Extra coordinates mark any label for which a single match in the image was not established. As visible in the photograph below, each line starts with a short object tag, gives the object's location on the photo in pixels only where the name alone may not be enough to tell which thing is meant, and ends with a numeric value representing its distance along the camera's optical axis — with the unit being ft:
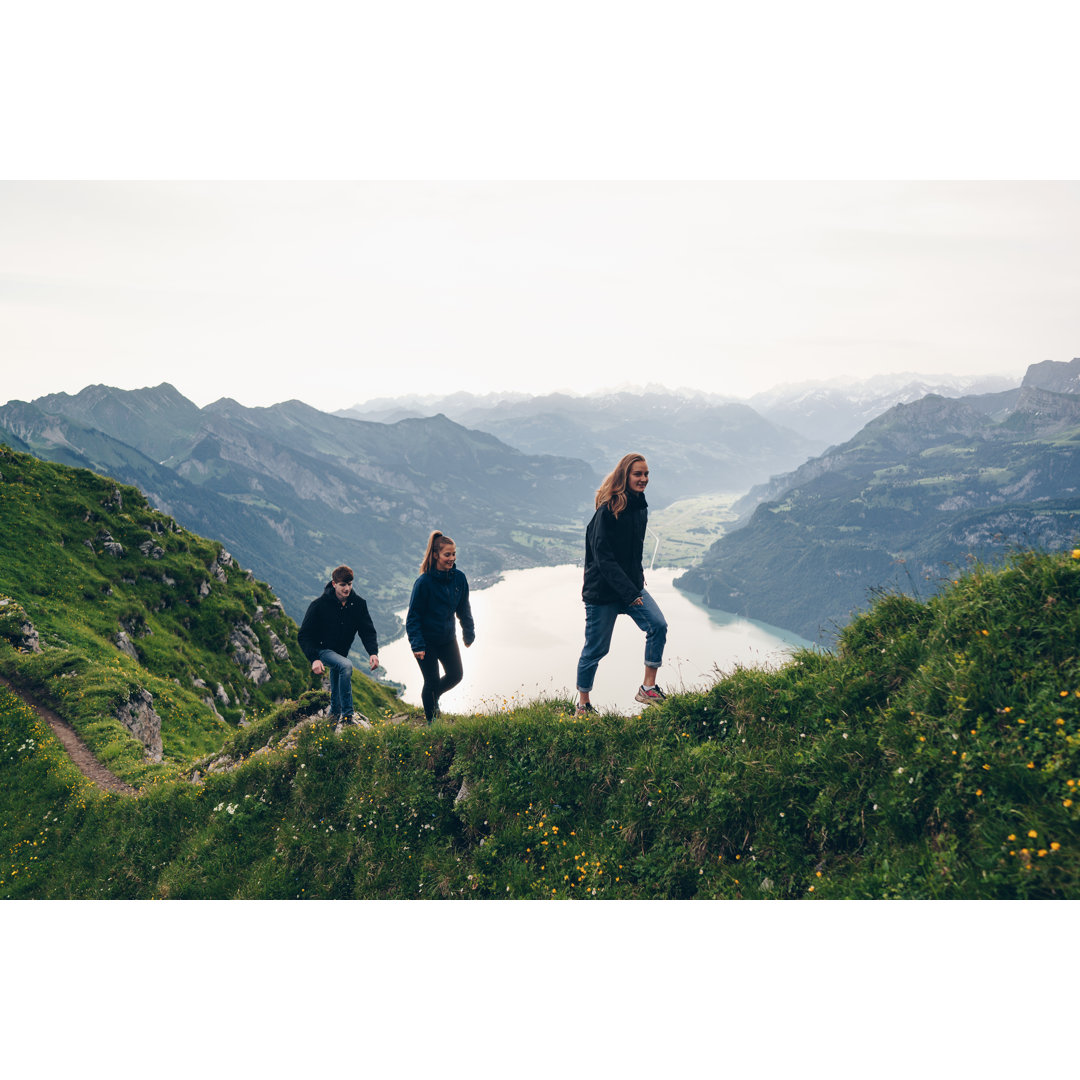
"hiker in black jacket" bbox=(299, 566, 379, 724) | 38.17
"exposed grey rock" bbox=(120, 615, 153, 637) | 120.06
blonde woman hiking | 29.91
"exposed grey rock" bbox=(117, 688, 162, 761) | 64.54
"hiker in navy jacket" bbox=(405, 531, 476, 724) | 33.76
